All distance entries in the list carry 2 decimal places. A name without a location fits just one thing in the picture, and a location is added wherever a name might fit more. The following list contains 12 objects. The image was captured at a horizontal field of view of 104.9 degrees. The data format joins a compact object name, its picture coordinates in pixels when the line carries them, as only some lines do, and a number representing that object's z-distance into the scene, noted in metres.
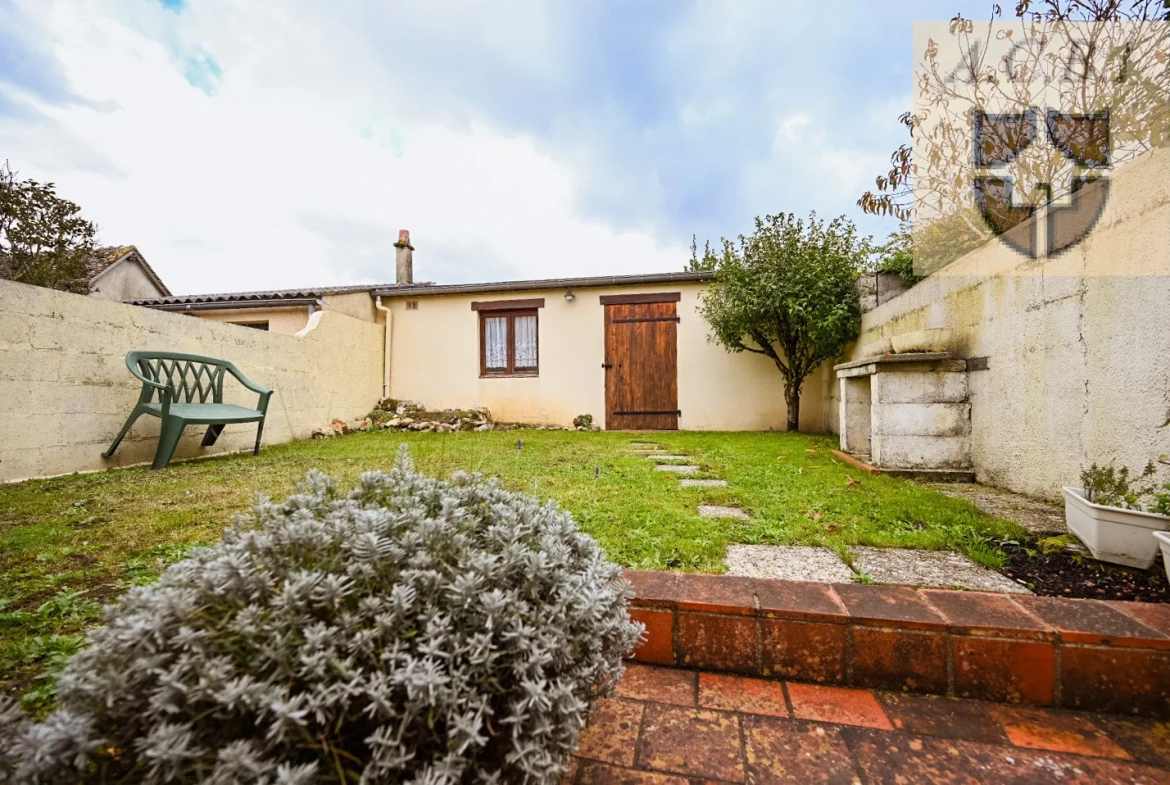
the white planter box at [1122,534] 1.39
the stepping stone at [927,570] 1.33
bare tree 2.61
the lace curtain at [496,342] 7.88
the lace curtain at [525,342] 7.79
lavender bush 0.50
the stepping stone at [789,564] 1.43
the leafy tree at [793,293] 5.51
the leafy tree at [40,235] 7.63
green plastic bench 3.55
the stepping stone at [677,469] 3.37
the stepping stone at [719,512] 2.11
